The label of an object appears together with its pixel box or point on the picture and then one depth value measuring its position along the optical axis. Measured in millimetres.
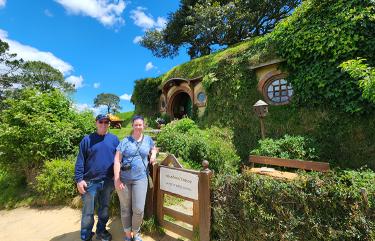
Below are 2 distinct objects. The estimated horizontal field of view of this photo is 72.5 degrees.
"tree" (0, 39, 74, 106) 30781
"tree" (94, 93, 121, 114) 60344
